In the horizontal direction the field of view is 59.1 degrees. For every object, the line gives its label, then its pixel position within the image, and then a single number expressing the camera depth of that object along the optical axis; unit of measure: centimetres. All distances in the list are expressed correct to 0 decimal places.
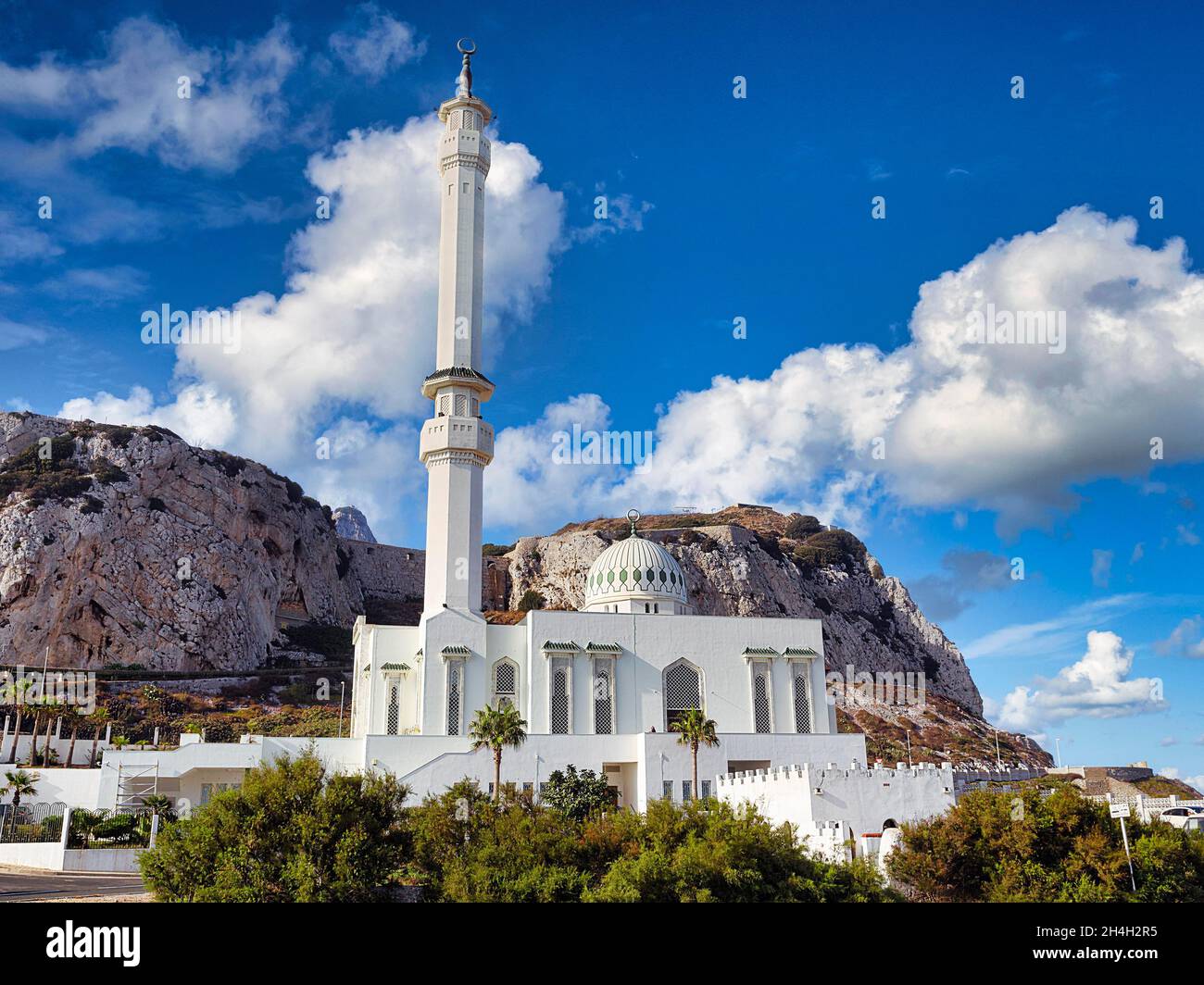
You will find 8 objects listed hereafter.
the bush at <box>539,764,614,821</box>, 3869
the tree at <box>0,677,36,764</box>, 5206
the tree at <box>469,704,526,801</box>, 3881
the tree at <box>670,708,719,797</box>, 4125
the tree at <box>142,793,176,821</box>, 3862
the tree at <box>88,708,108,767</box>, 5350
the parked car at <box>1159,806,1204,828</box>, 3837
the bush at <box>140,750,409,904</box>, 2388
